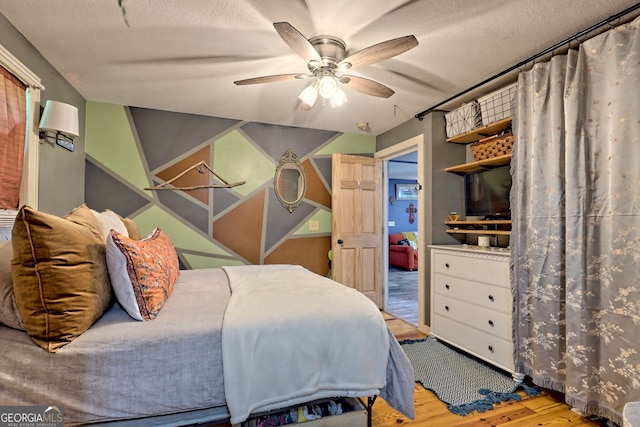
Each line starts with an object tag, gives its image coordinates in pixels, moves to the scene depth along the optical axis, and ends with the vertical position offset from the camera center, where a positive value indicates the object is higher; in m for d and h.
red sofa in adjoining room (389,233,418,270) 7.21 -0.87
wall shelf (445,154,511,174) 2.53 +0.50
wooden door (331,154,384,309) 3.75 -0.08
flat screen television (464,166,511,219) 2.57 +0.24
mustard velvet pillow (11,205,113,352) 1.13 -0.25
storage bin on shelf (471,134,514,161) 2.46 +0.62
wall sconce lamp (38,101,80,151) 2.11 +0.68
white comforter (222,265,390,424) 1.27 -0.59
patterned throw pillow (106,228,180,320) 1.35 -0.28
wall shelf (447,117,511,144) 2.52 +0.80
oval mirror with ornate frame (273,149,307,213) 3.73 +0.45
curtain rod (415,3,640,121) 1.71 +1.16
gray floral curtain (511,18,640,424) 1.64 -0.03
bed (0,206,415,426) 1.13 -0.60
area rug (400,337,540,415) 1.96 -1.19
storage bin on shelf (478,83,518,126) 2.42 +0.97
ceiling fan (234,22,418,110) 1.65 +0.94
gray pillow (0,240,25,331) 1.18 -0.35
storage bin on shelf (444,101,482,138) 2.78 +0.96
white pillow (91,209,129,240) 1.69 -0.04
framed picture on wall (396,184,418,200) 8.58 +0.75
